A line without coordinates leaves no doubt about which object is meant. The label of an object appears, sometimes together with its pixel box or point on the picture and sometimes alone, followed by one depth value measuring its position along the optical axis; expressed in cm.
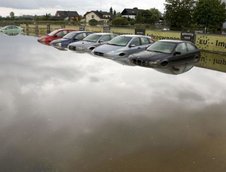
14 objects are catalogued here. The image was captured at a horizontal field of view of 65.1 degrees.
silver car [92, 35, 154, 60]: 984
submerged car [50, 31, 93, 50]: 1361
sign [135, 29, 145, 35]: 1538
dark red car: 1544
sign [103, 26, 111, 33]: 1819
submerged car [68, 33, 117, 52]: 1199
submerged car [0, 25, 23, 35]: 2626
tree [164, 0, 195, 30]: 2579
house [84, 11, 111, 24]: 6781
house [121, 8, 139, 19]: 6915
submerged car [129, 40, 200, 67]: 851
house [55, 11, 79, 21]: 7572
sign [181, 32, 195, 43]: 1306
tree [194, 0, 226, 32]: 2577
